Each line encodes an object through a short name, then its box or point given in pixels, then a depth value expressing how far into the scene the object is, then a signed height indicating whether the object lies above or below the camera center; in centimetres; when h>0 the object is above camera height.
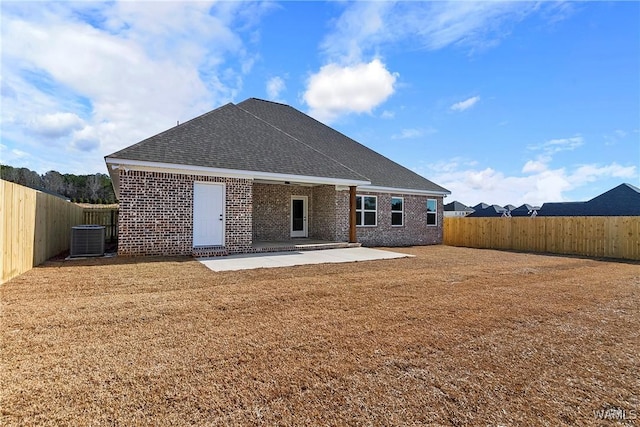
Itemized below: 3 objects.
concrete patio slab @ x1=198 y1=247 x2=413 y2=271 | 913 -117
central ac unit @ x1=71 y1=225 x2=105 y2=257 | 1001 -55
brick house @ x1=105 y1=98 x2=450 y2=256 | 1013 +132
